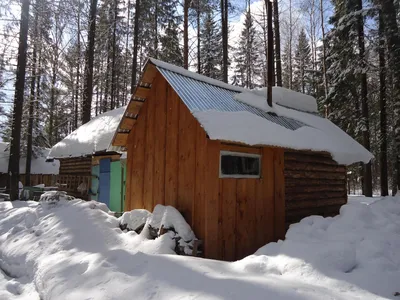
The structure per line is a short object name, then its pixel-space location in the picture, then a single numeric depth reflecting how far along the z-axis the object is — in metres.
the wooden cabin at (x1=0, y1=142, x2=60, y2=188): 26.44
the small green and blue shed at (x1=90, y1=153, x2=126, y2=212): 11.75
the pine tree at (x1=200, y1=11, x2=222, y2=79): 27.44
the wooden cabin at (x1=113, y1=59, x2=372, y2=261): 5.96
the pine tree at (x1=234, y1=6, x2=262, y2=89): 28.61
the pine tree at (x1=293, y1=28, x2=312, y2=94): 30.61
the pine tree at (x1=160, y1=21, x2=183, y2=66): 21.33
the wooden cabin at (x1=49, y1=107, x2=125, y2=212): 12.12
